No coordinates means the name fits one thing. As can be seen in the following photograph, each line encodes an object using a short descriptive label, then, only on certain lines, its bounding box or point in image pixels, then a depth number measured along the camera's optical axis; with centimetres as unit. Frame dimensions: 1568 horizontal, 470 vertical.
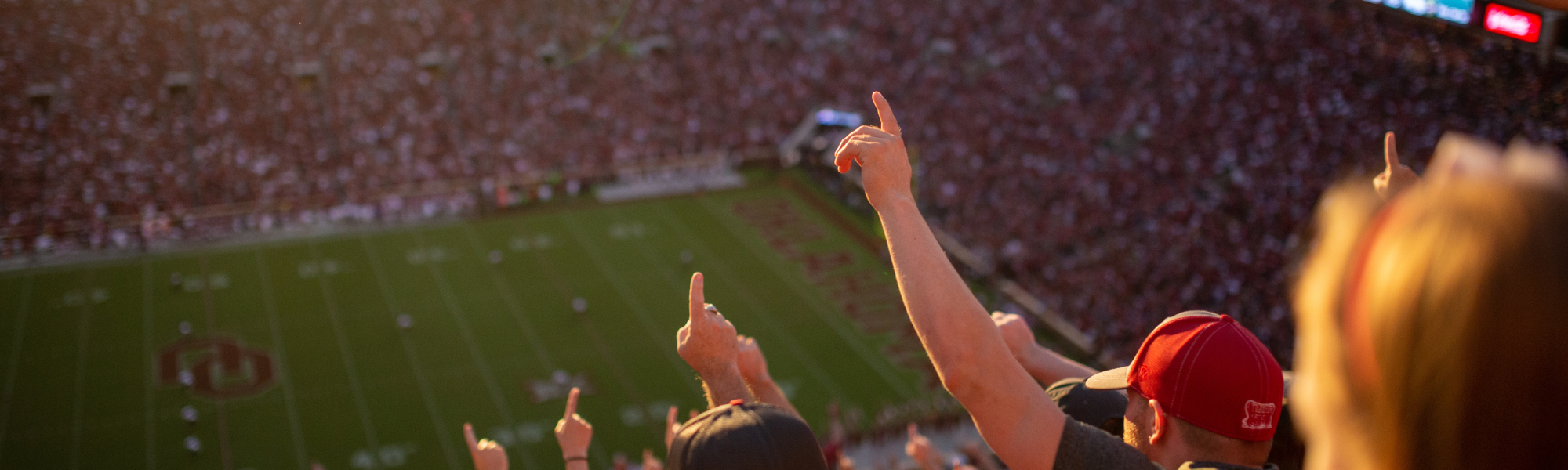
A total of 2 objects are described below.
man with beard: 219
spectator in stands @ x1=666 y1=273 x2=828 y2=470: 254
